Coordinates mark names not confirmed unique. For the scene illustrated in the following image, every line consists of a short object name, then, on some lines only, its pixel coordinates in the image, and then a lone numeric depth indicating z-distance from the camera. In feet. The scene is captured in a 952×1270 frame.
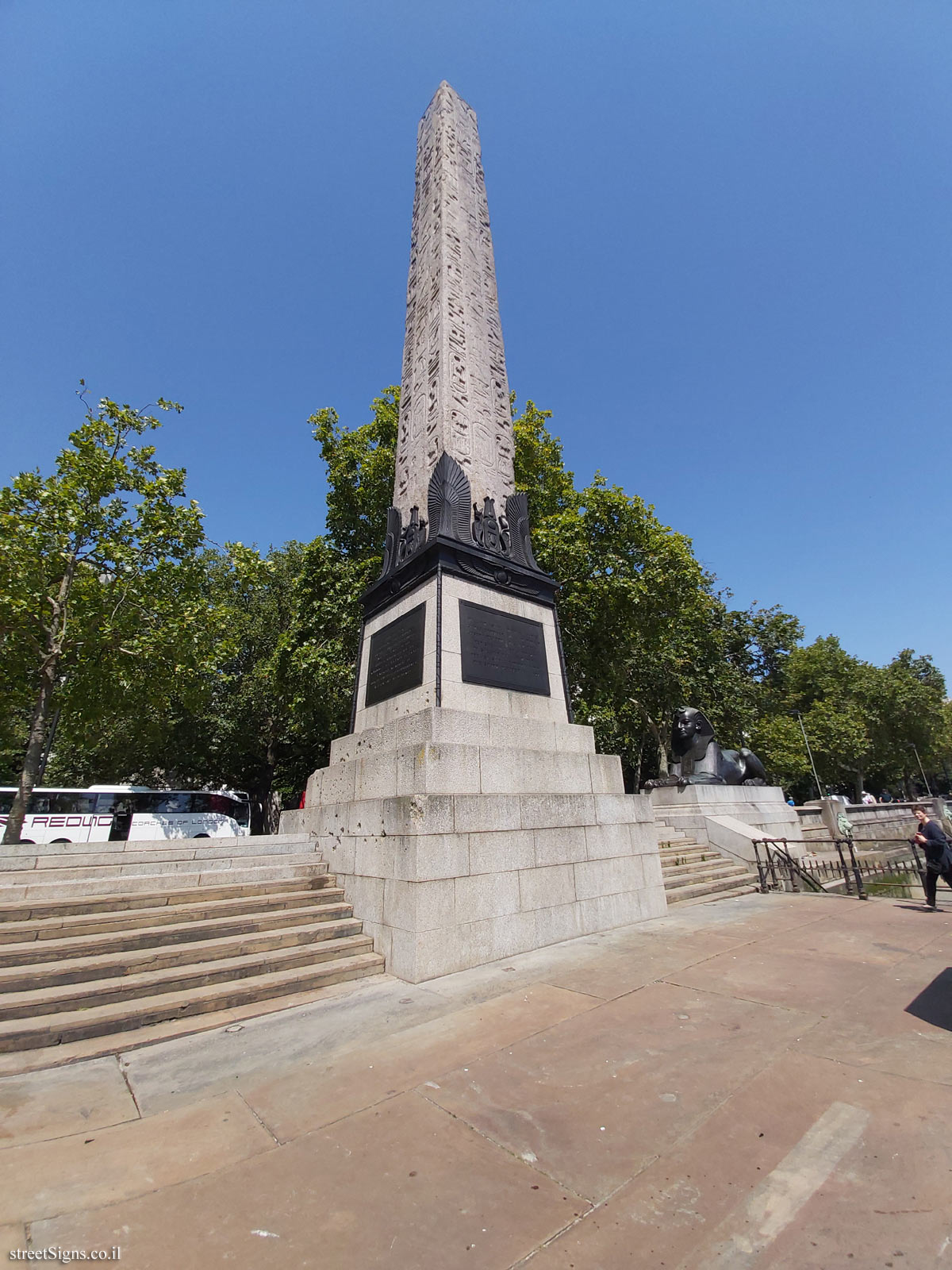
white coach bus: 68.74
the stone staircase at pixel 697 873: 32.97
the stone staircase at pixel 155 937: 14.46
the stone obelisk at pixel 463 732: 19.60
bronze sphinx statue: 54.54
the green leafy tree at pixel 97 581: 46.34
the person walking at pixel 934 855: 26.91
